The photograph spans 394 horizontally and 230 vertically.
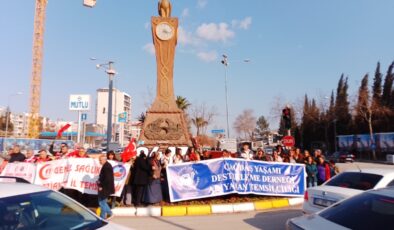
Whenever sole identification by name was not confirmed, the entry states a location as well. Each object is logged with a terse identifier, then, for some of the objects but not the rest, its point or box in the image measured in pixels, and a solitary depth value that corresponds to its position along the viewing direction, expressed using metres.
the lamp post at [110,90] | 25.97
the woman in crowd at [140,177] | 10.11
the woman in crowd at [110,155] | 10.79
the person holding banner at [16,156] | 11.55
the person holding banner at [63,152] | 11.73
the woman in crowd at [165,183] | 10.79
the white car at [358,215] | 3.32
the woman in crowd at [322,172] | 12.27
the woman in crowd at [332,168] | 12.74
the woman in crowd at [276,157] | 12.72
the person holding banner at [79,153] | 10.98
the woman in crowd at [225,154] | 12.36
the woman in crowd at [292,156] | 12.82
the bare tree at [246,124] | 70.75
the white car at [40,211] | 3.42
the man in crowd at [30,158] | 11.41
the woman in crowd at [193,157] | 11.81
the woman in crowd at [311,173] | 12.19
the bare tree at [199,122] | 55.75
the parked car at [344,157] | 39.39
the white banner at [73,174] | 10.32
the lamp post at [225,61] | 34.34
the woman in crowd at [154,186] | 10.18
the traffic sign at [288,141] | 15.92
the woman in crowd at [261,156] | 12.86
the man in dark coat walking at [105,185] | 8.62
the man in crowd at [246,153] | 12.53
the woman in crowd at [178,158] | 11.63
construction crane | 83.19
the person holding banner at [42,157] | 10.96
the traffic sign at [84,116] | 43.03
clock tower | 19.75
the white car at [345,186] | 7.00
